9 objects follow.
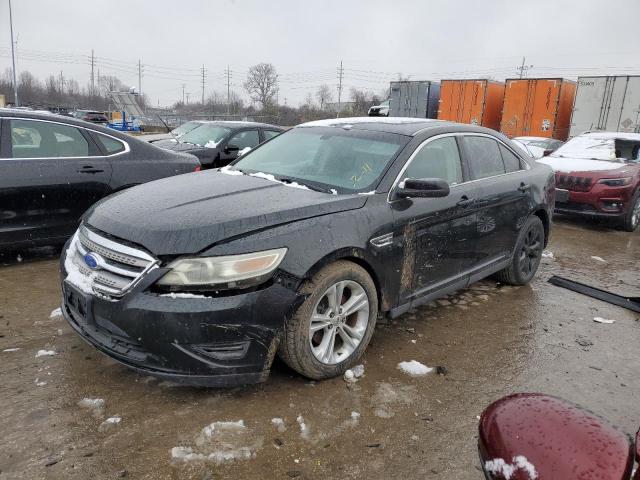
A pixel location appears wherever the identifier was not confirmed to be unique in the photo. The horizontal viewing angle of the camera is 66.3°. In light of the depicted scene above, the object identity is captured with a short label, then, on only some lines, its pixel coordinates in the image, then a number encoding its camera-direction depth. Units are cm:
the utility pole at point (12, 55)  3725
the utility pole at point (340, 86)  7562
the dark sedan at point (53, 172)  456
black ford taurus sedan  253
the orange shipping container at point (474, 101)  2016
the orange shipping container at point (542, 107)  1841
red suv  792
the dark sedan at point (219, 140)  894
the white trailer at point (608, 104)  1661
